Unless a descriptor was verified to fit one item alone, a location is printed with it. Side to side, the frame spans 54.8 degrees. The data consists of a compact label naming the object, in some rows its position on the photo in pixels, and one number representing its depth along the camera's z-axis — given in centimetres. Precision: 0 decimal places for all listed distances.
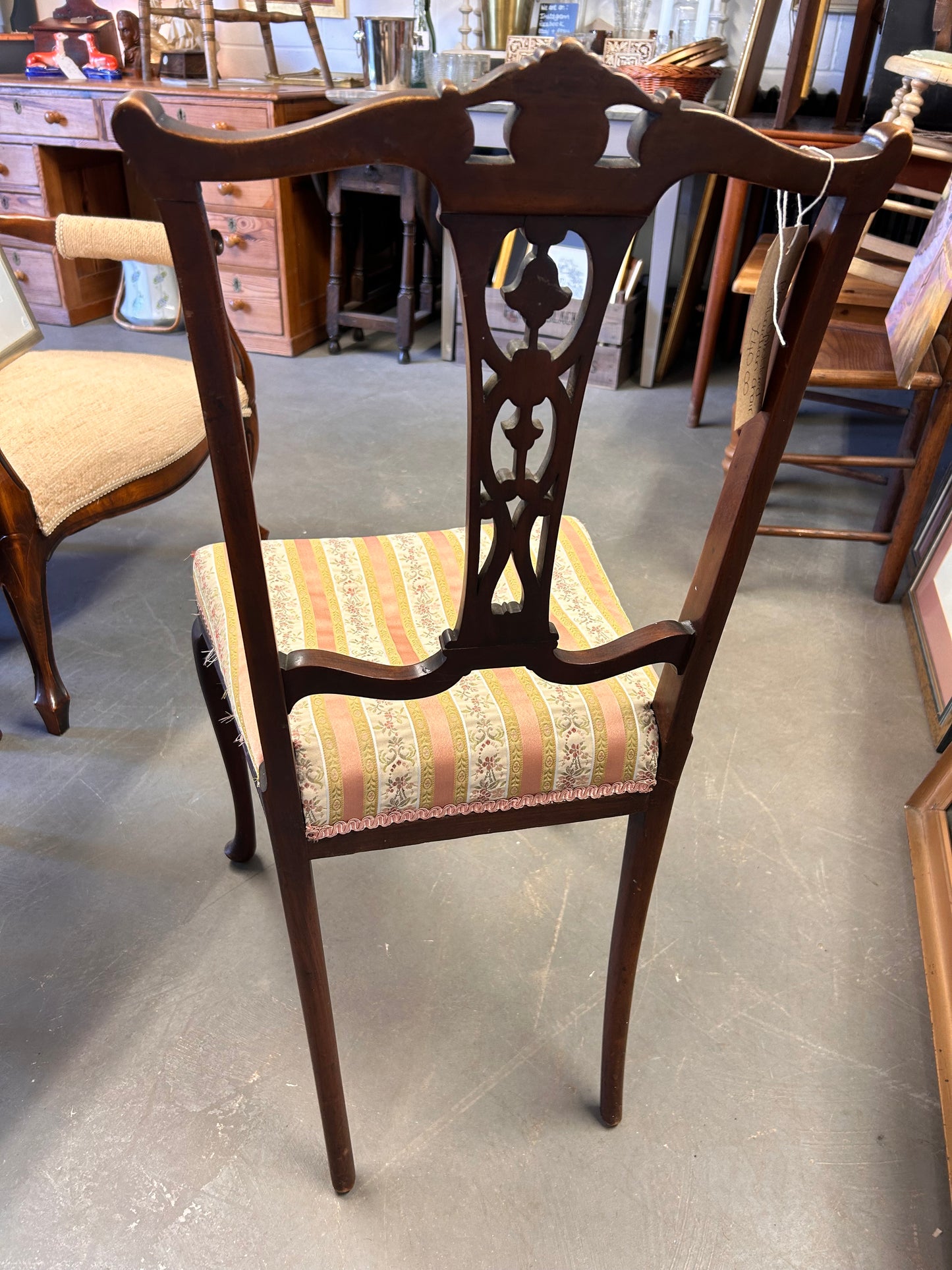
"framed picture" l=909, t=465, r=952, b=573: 199
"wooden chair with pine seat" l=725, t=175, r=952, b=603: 177
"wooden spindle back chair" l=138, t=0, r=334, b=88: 297
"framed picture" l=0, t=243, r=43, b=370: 182
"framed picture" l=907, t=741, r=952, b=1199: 111
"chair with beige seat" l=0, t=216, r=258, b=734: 149
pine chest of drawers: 294
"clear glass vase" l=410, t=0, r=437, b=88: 317
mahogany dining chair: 53
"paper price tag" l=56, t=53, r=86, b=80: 325
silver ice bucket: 289
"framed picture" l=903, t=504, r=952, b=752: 167
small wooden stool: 298
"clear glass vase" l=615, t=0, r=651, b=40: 300
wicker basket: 259
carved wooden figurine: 326
